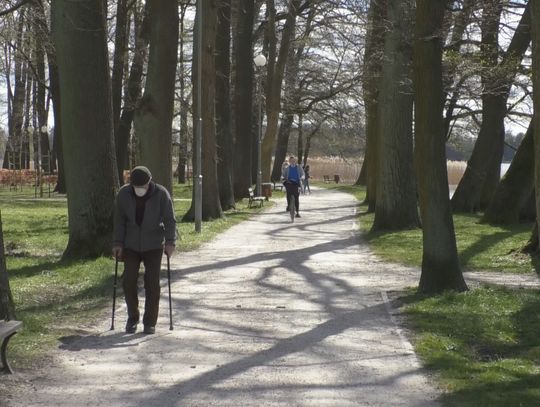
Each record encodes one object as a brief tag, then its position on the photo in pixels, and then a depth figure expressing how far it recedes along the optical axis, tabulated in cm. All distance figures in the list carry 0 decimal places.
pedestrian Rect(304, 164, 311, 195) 4604
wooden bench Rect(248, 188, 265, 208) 3033
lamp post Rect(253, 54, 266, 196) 3133
